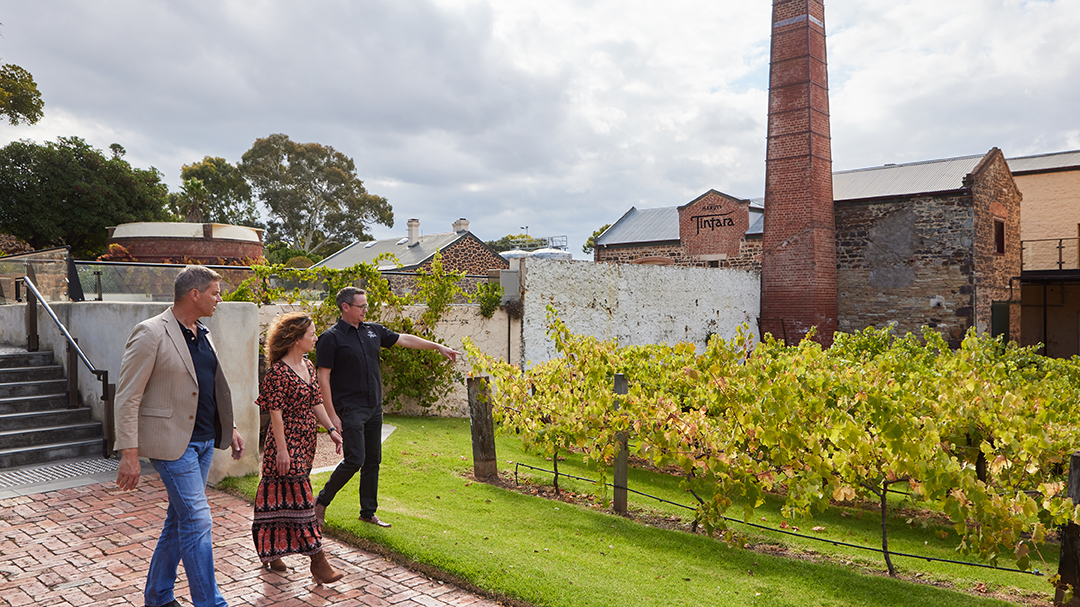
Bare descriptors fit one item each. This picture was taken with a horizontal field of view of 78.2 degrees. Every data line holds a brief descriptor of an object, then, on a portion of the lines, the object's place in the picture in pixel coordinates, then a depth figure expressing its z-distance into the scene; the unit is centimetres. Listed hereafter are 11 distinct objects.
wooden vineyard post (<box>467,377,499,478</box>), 686
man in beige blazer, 317
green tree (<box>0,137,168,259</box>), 2773
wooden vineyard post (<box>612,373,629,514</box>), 603
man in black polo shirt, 462
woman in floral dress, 397
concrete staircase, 693
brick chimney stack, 1814
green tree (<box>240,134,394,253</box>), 4088
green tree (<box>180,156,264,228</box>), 3984
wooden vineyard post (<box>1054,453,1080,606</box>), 407
